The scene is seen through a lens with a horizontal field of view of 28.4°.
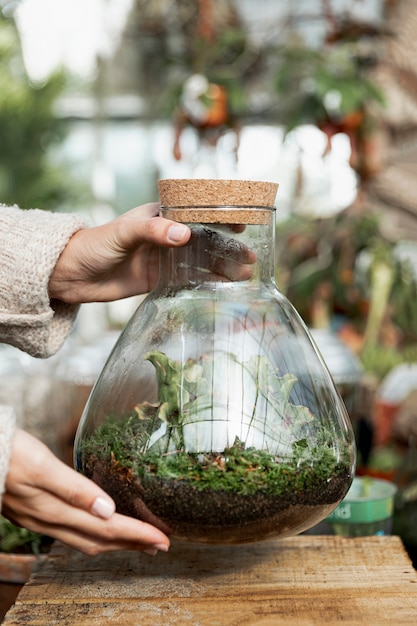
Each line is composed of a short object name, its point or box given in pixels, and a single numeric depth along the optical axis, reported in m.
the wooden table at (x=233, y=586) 0.83
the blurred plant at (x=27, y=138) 4.17
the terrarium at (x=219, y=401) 0.82
